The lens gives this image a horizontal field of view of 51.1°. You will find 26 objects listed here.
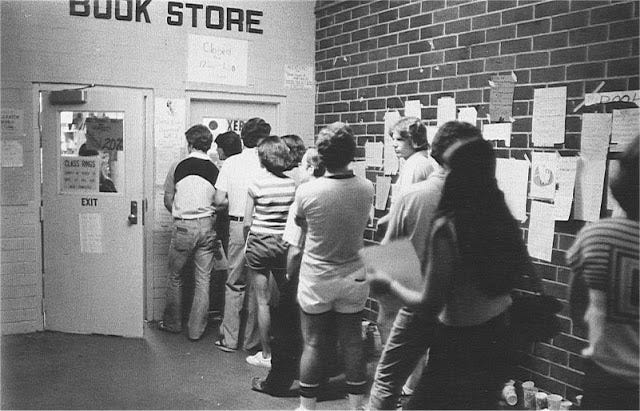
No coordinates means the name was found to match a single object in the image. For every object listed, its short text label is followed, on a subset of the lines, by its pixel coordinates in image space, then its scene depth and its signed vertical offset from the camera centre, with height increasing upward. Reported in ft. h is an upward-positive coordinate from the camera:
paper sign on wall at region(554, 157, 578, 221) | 12.08 -0.45
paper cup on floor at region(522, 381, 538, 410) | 12.36 -4.38
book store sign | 17.72 +3.82
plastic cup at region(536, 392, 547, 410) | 12.26 -4.42
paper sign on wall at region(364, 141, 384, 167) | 18.13 +0.09
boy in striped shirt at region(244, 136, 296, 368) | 14.12 -1.14
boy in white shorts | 10.60 -1.67
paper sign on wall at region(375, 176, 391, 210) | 17.86 -0.92
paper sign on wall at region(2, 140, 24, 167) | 17.02 -0.15
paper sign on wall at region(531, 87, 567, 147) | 12.30 +0.84
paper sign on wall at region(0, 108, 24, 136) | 16.99 +0.69
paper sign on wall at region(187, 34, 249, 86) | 19.06 +2.67
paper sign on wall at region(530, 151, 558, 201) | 12.50 -0.28
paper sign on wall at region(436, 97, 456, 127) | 15.16 +1.11
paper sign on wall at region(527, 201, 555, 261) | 12.66 -1.35
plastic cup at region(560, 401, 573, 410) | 12.01 -4.38
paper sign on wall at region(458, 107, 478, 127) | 14.44 +0.96
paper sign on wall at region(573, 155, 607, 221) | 11.58 -0.46
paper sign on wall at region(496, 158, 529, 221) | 13.21 -0.44
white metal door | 16.93 -1.56
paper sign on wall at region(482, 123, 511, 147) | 13.58 +0.56
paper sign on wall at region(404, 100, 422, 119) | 16.37 +1.21
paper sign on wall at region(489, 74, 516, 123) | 13.48 +1.26
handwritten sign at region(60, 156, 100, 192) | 17.01 -0.63
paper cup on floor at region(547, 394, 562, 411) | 12.09 -4.35
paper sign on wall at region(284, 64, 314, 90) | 20.54 +2.41
